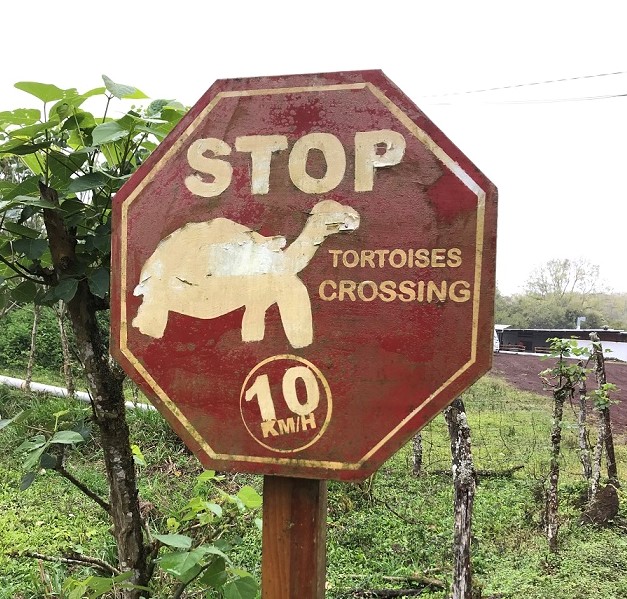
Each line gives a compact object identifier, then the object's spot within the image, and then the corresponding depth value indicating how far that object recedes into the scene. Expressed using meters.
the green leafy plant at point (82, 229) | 1.01
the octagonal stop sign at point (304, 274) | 0.69
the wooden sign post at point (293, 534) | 0.78
